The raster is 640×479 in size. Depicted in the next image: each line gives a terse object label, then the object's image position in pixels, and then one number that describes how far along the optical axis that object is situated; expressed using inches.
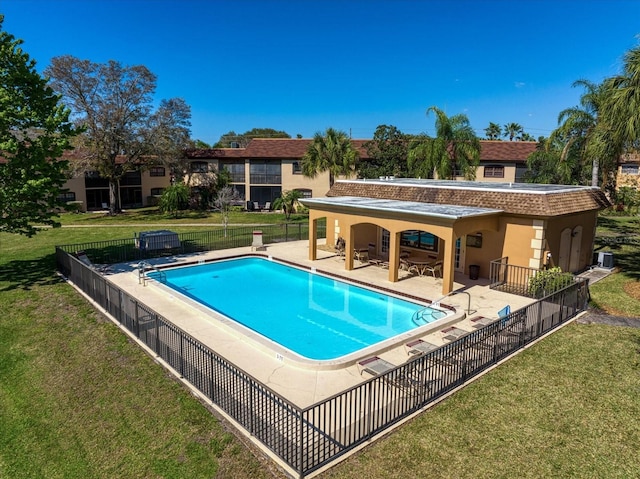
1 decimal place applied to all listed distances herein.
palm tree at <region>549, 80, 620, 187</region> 1077.8
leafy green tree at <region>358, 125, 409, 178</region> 1728.6
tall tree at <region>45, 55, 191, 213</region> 1578.5
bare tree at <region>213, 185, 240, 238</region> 1449.6
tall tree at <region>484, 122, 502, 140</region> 3282.5
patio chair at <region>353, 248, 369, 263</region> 896.3
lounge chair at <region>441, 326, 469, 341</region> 503.8
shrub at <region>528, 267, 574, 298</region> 623.2
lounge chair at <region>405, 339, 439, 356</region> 454.3
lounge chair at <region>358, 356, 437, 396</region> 358.6
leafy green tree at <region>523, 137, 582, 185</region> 1275.8
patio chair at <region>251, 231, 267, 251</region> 1031.5
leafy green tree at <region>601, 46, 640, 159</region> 564.4
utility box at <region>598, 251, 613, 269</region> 840.9
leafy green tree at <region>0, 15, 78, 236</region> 662.5
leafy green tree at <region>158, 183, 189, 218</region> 1644.9
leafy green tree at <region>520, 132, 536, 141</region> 3211.1
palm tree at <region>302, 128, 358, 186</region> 1424.7
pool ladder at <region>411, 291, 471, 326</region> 599.0
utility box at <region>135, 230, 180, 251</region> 976.3
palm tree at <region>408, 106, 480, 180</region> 1432.1
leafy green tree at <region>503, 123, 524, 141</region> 3277.6
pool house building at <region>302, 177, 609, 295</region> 688.4
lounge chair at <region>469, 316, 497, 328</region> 544.6
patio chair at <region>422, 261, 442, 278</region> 781.9
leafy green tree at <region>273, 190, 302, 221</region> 1566.2
